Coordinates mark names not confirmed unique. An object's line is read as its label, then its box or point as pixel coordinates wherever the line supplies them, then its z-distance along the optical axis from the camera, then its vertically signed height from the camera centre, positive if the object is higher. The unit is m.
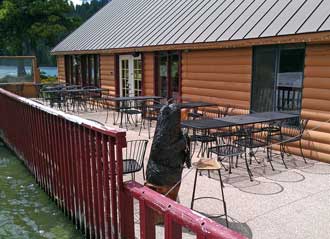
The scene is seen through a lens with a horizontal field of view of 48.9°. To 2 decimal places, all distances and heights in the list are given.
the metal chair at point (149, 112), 9.97 -1.36
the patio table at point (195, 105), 8.01 -0.92
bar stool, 3.59 -1.01
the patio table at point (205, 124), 5.54 -0.96
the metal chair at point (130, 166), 4.24 -1.23
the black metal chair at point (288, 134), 6.40 -1.28
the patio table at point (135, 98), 9.63 -0.93
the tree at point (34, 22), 24.69 +2.89
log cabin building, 6.33 +0.21
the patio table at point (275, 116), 6.07 -0.89
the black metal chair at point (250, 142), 5.68 -1.25
